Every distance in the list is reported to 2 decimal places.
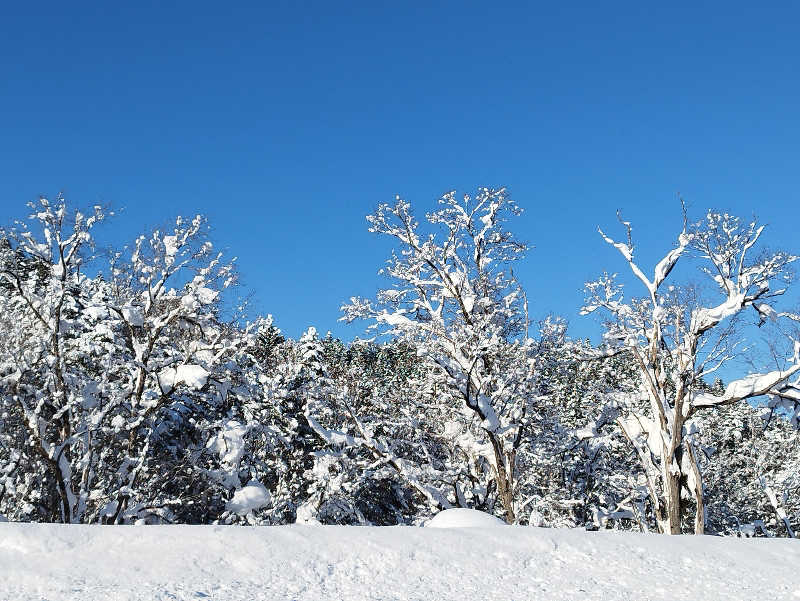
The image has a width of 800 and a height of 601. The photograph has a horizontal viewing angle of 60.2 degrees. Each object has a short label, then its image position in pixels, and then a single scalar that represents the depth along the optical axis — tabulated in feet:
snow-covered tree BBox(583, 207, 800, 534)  52.60
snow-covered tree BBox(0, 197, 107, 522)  48.01
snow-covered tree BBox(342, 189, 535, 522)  54.44
